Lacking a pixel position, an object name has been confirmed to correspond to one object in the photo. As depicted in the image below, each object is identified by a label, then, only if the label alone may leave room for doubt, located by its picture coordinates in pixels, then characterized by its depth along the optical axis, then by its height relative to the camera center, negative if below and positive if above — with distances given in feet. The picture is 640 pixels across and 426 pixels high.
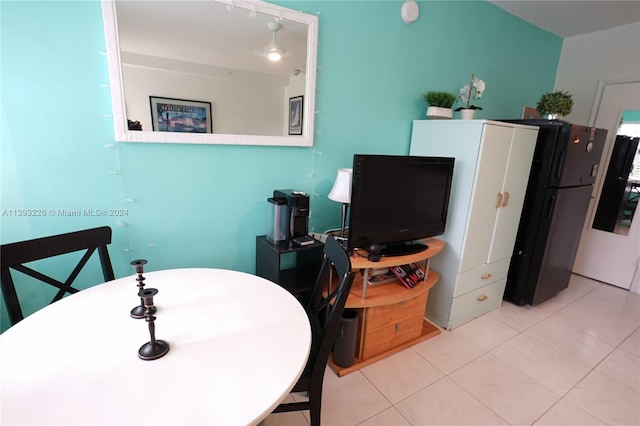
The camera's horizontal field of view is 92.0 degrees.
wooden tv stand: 6.17 -3.42
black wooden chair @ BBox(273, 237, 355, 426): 3.70 -2.53
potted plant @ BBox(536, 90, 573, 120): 8.67 +1.40
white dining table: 2.41 -2.09
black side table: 5.88 -2.56
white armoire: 6.93 -1.23
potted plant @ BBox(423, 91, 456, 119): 7.70 +1.12
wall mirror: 4.83 +1.13
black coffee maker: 5.89 -1.33
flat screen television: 6.08 -1.14
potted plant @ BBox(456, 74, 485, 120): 7.84 +1.48
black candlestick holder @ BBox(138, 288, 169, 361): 2.90 -2.00
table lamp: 6.38 -0.89
